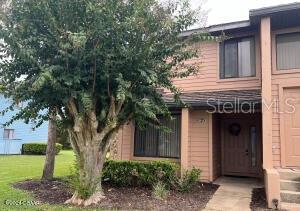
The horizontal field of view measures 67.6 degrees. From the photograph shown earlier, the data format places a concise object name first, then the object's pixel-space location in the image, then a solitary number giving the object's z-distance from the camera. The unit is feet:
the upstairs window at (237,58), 28.57
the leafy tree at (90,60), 17.81
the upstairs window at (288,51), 24.37
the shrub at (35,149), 65.05
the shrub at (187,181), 22.96
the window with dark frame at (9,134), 66.06
